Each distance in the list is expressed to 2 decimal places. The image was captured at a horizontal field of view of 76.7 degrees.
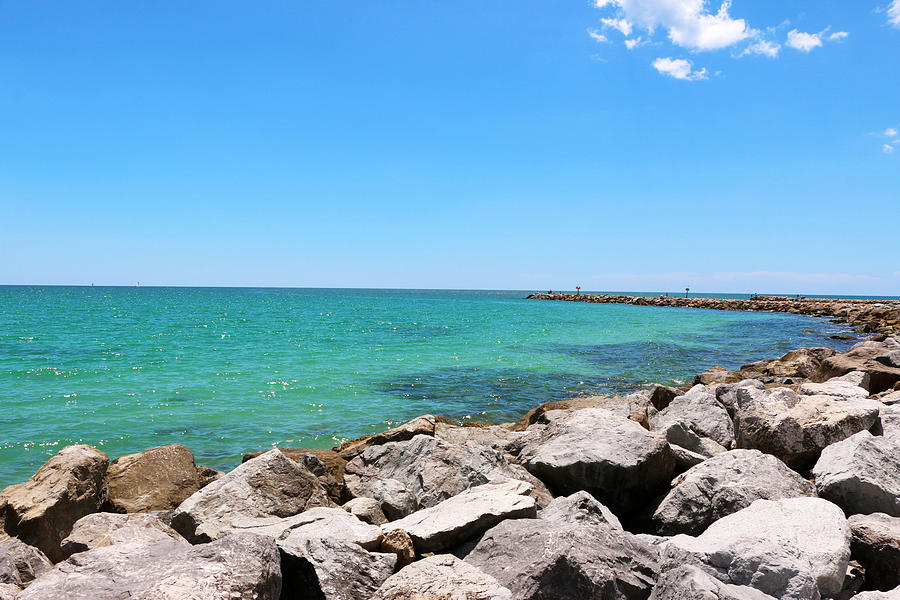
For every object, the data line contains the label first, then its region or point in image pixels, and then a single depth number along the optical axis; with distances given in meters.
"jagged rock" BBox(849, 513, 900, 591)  4.02
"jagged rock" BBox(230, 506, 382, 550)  4.06
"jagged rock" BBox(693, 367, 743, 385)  15.32
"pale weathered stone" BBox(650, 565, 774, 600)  3.12
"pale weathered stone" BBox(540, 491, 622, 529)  4.56
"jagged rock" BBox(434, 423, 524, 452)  8.91
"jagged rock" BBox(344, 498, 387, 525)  5.34
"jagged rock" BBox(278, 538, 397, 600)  3.72
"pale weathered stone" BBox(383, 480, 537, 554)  4.34
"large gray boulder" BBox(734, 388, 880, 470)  6.52
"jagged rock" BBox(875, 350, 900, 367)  14.48
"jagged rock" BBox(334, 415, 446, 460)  8.65
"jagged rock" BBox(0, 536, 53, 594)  3.86
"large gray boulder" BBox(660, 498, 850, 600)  3.53
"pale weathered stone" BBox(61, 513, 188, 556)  4.52
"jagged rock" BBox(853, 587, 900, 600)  3.43
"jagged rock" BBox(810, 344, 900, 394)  12.23
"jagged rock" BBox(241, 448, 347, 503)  6.42
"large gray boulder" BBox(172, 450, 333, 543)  5.08
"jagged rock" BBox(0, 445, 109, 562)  5.44
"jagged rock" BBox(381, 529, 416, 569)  4.15
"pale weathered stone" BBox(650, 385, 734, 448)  8.23
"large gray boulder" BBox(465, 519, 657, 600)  3.57
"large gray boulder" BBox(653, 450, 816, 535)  5.03
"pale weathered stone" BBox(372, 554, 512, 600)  3.33
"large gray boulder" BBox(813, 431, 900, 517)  4.88
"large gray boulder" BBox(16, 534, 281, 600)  3.10
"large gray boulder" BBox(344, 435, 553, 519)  5.99
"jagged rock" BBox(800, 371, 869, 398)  8.51
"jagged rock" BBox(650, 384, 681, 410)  11.46
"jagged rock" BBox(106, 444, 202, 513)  6.46
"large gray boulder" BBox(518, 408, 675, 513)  5.89
